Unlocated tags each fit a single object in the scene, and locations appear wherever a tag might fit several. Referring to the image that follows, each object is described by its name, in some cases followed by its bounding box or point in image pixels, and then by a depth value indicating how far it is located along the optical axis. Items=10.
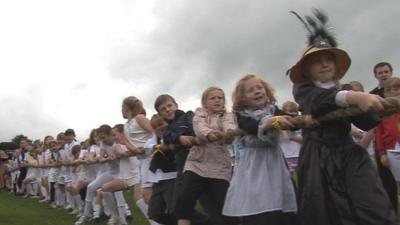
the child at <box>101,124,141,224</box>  8.57
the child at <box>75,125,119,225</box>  9.46
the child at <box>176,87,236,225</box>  5.61
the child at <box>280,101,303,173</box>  8.45
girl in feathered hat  3.56
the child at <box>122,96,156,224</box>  7.99
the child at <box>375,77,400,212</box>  6.03
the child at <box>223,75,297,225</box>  4.28
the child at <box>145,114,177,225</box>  6.70
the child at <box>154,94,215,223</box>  5.84
